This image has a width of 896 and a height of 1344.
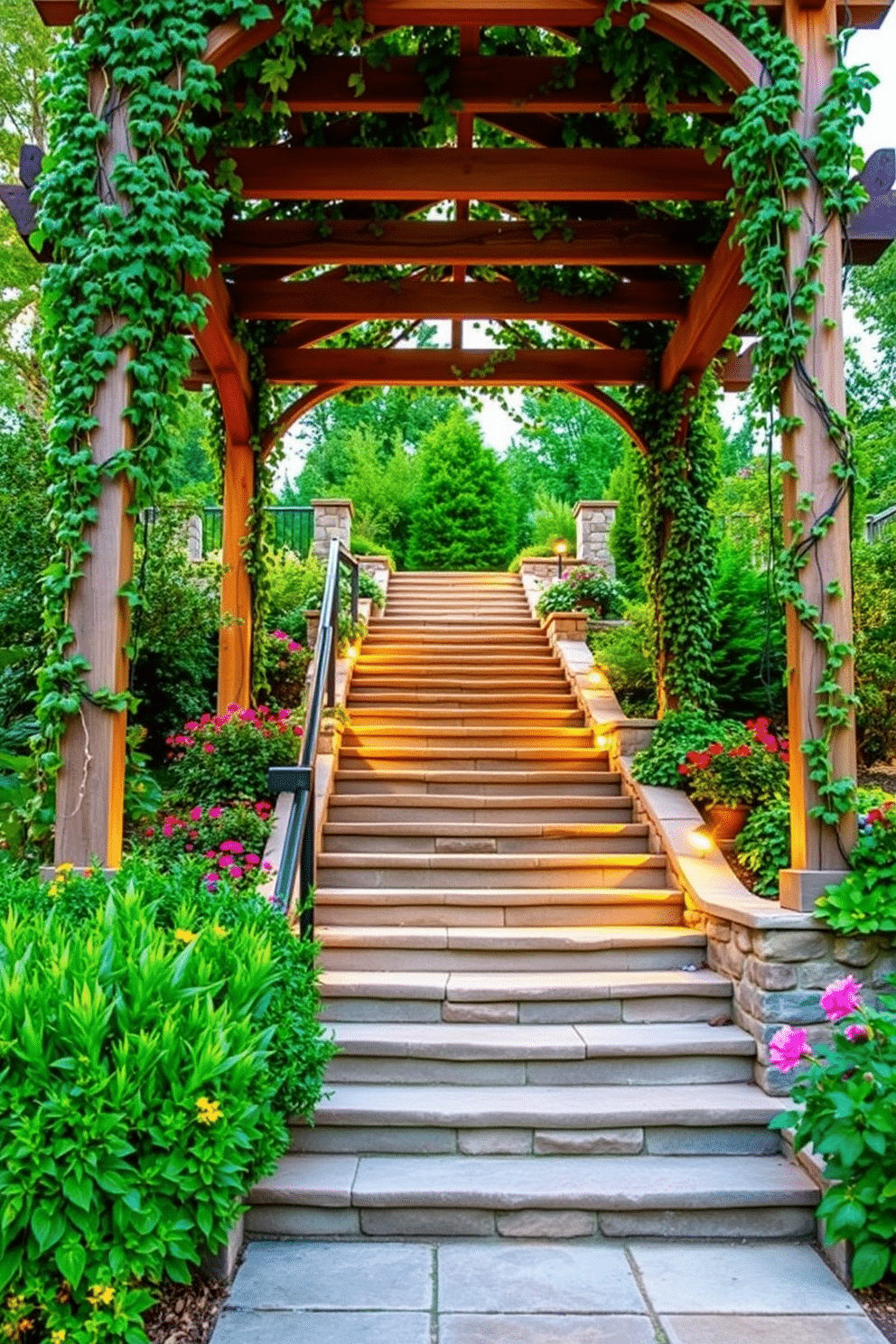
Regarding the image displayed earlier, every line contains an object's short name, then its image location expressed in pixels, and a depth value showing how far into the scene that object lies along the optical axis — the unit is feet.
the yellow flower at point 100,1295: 6.40
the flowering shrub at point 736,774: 15.52
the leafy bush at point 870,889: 10.36
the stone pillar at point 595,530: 37.47
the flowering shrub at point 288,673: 24.00
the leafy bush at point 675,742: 16.56
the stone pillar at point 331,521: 34.09
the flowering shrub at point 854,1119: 7.80
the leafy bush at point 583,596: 27.73
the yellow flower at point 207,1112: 6.63
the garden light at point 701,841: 14.43
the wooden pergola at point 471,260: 10.77
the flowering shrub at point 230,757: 16.48
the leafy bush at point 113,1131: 6.33
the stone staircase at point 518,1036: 9.01
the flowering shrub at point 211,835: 13.98
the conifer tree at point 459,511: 49.26
